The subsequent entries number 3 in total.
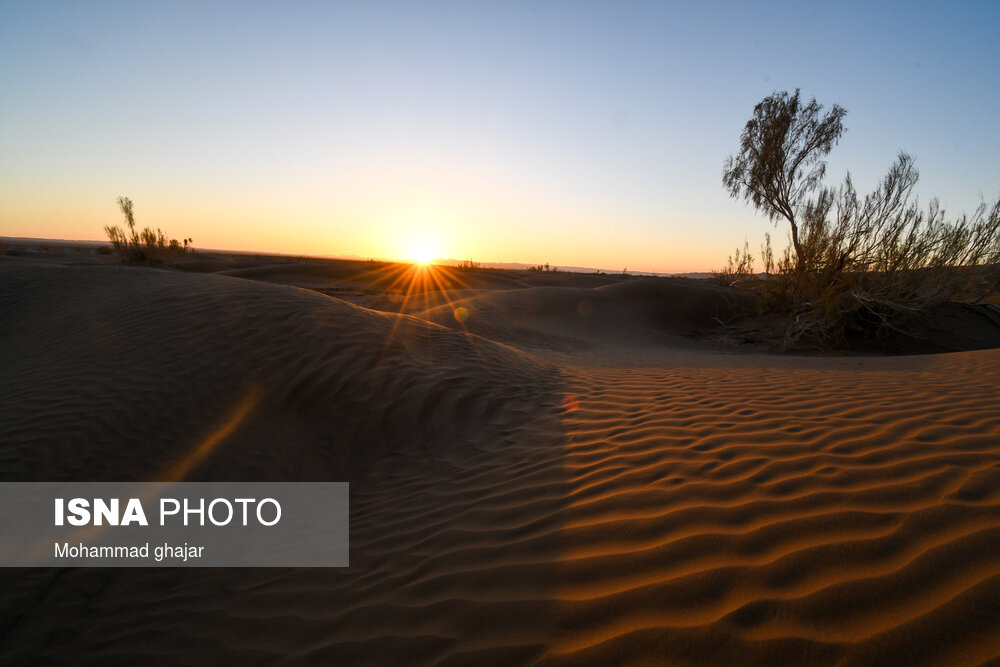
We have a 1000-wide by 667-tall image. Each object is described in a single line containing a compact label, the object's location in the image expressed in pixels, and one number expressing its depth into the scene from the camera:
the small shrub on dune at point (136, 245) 16.61
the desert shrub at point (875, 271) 10.21
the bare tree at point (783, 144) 15.37
